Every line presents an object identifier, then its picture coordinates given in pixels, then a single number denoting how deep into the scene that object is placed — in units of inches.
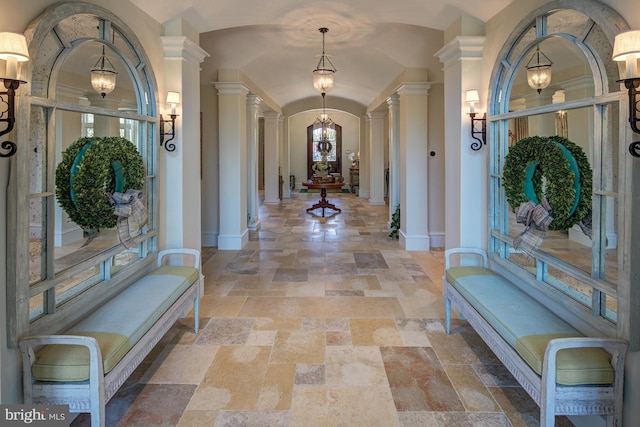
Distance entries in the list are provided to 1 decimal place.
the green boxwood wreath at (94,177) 109.3
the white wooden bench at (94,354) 87.3
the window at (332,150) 788.6
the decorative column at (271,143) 524.4
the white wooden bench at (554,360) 85.4
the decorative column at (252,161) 337.4
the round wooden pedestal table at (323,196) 484.1
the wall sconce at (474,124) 161.2
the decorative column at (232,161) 282.7
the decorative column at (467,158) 166.2
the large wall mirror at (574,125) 94.7
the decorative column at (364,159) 573.6
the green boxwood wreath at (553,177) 105.3
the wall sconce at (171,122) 163.0
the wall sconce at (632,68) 81.4
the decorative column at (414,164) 281.3
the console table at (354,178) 730.2
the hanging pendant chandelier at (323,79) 265.6
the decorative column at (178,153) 168.4
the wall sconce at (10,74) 80.8
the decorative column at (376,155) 519.8
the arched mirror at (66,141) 93.6
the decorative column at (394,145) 340.5
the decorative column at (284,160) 625.5
